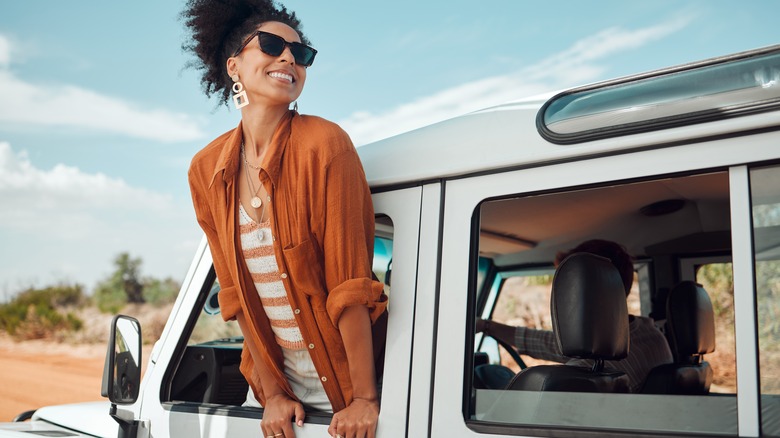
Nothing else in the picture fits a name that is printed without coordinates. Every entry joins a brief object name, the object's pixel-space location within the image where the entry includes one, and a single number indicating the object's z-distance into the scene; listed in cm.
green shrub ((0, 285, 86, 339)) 2503
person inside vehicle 287
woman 207
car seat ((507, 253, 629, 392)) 202
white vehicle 156
